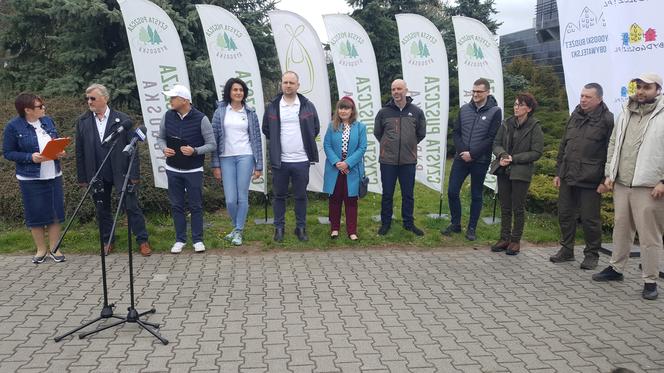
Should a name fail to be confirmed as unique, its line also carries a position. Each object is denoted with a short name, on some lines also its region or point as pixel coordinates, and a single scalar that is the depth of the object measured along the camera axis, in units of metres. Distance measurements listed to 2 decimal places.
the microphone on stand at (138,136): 4.29
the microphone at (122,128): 4.36
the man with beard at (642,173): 5.00
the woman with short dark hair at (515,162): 6.29
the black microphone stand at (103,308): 4.08
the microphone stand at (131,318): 4.09
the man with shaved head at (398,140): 6.93
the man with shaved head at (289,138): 6.69
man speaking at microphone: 6.03
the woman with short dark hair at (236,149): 6.54
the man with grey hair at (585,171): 5.68
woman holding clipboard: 5.78
